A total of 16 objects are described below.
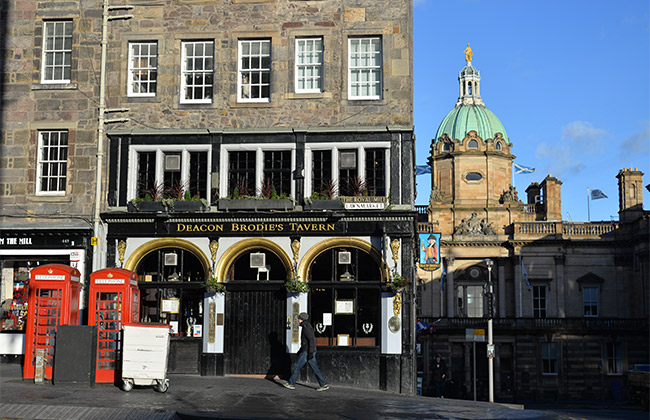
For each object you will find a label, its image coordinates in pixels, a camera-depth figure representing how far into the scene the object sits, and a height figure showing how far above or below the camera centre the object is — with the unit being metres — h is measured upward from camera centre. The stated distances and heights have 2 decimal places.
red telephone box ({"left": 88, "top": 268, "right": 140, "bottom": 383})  19.09 -0.26
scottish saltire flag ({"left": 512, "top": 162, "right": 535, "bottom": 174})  66.12 +11.51
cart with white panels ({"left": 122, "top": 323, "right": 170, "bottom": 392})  17.89 -1.28
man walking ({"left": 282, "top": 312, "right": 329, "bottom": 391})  20.17 -1.38
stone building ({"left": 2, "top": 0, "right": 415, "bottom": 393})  23.45 +4.42
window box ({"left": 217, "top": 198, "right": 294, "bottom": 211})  23.67 +3.00
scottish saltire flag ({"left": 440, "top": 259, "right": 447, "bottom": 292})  61.16 +1.97
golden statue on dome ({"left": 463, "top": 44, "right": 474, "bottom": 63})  75.69 +24.64
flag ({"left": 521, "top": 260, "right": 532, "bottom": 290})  60.52 +2.46
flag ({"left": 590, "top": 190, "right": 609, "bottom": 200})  64.12 +9.11
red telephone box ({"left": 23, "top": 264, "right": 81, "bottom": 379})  19.38 -0.28
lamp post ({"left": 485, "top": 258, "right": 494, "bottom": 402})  31.67 -1.91
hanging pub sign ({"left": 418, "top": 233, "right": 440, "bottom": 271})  34.76 +2.28
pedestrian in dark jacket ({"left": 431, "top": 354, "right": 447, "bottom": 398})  43.24 -4.31
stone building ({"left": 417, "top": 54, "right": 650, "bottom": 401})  57.94 +1.17
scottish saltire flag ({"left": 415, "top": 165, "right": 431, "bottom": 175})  42.99 +7.50
